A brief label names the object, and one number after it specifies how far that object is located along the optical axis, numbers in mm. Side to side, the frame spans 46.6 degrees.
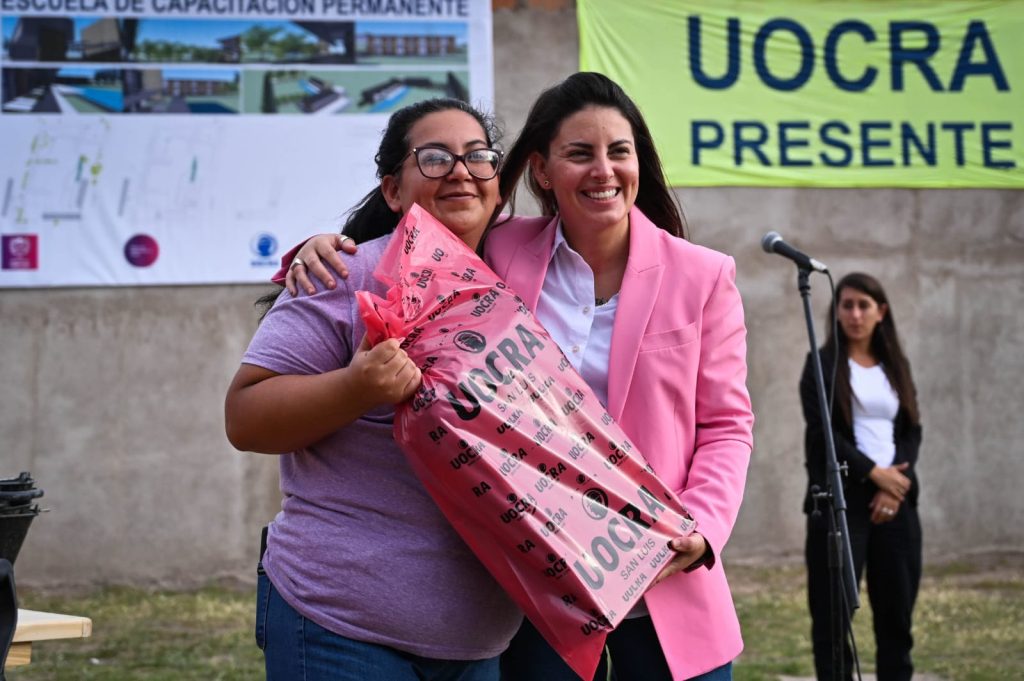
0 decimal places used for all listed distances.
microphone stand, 3787
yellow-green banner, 7520
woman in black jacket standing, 5113
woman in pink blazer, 2213
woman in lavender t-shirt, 1885
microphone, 3846
